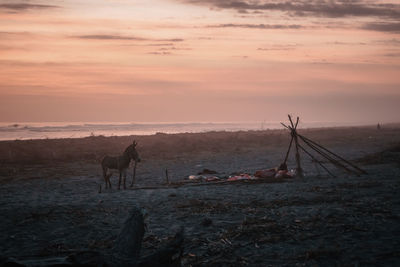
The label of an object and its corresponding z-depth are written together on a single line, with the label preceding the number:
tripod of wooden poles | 17.53
